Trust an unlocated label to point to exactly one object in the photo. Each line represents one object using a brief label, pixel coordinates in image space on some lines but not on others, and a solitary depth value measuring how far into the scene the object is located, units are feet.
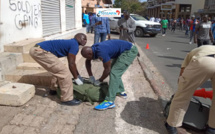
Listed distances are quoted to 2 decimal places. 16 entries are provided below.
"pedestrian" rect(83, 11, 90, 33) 51.21
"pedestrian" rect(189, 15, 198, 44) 42.85
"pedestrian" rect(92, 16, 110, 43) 25.18
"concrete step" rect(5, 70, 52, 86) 14.06
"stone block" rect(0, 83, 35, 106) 11.11
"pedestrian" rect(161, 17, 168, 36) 57.00
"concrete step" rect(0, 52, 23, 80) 13.70
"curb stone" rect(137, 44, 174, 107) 13.93
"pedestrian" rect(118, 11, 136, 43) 23.65
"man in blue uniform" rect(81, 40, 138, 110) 11.02
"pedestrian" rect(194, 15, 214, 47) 24.14
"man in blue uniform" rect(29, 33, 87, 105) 11.26
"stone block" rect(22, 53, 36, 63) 16.12
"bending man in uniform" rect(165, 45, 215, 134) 8.07
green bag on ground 12.11
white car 50.92
